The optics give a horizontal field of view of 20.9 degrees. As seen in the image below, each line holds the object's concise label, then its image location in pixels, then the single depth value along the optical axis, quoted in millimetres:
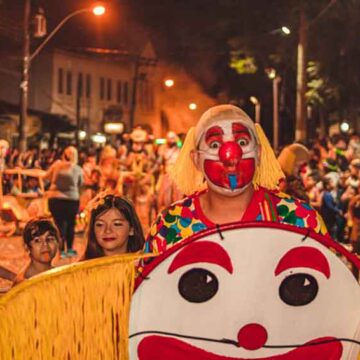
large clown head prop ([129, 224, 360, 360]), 3064
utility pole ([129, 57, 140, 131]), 58716
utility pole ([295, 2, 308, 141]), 24750
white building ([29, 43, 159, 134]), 55750
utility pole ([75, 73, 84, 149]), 47219
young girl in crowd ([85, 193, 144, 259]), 5285
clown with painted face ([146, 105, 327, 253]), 4047
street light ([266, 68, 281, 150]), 37688
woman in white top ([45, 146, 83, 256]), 13047
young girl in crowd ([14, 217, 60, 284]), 5748
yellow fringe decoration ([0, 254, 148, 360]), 3088
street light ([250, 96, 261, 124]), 50344
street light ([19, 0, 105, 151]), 24562
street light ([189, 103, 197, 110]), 55750
